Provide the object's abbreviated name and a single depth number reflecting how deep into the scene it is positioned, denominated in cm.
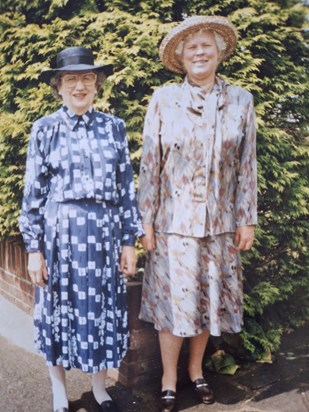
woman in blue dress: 242
